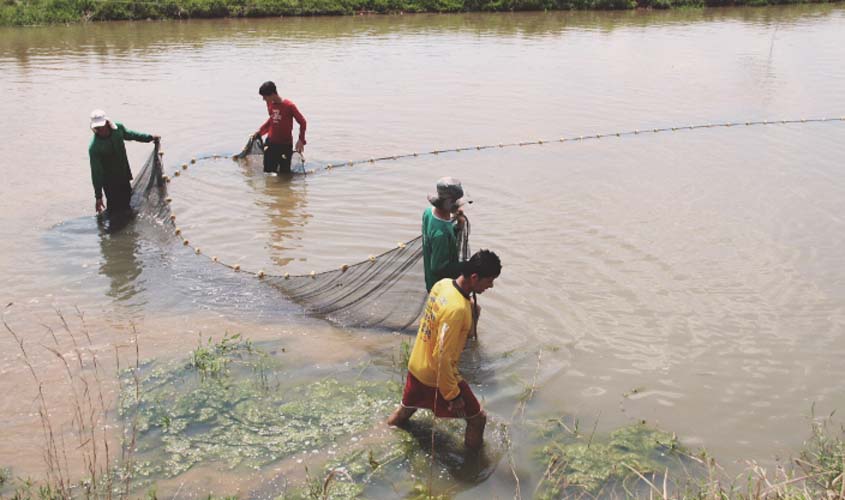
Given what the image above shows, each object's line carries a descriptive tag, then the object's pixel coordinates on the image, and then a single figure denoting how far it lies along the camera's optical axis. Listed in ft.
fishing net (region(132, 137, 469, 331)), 17.57
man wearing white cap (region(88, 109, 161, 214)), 23.94
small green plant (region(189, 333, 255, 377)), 16.90
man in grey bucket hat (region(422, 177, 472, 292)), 15.16
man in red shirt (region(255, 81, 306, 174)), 29.63
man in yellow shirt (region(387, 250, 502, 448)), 12.16
